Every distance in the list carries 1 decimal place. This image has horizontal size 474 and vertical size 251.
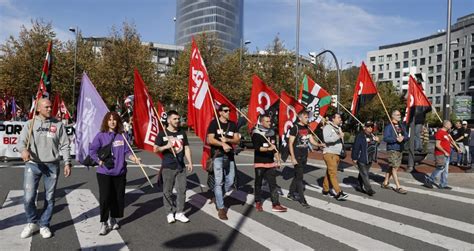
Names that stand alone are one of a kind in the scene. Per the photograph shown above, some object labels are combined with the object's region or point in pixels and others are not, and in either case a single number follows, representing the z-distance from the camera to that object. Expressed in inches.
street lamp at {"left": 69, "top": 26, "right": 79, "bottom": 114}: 1349.2
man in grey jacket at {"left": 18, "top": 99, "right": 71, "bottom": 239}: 203.5
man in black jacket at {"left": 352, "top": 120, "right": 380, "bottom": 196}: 340.8
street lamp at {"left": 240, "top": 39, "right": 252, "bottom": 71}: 1435.4
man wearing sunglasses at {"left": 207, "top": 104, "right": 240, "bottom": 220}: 255.8
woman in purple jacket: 212.8
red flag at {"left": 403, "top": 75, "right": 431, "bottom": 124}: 448.5
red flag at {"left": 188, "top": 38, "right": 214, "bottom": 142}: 289.6
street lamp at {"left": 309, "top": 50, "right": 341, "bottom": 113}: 867.6
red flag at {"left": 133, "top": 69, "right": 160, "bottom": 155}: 263.9
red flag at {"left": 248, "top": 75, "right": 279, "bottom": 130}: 326.6
